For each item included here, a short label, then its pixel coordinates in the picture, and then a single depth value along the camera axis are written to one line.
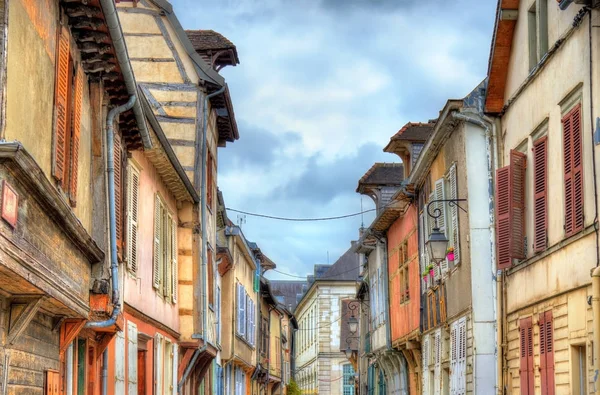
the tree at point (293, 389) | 64.31
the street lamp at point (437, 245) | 17.34
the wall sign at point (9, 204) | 7.69
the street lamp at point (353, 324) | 38.06
